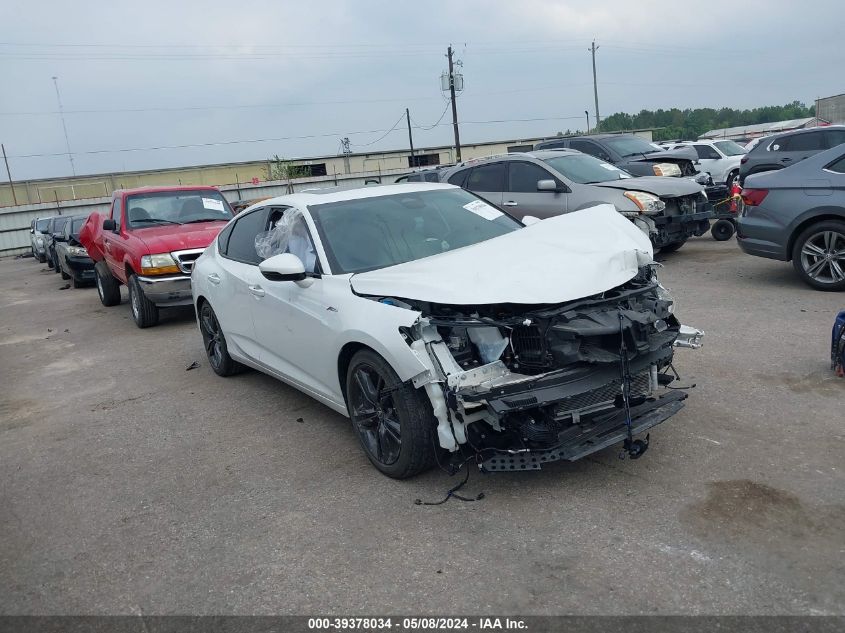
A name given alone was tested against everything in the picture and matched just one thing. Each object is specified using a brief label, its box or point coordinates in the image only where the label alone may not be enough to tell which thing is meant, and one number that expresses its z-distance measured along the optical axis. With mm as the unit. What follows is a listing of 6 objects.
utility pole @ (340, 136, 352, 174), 53812
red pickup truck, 9508
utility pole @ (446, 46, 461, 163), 42906
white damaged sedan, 3719
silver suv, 10125
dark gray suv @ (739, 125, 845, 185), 14445
